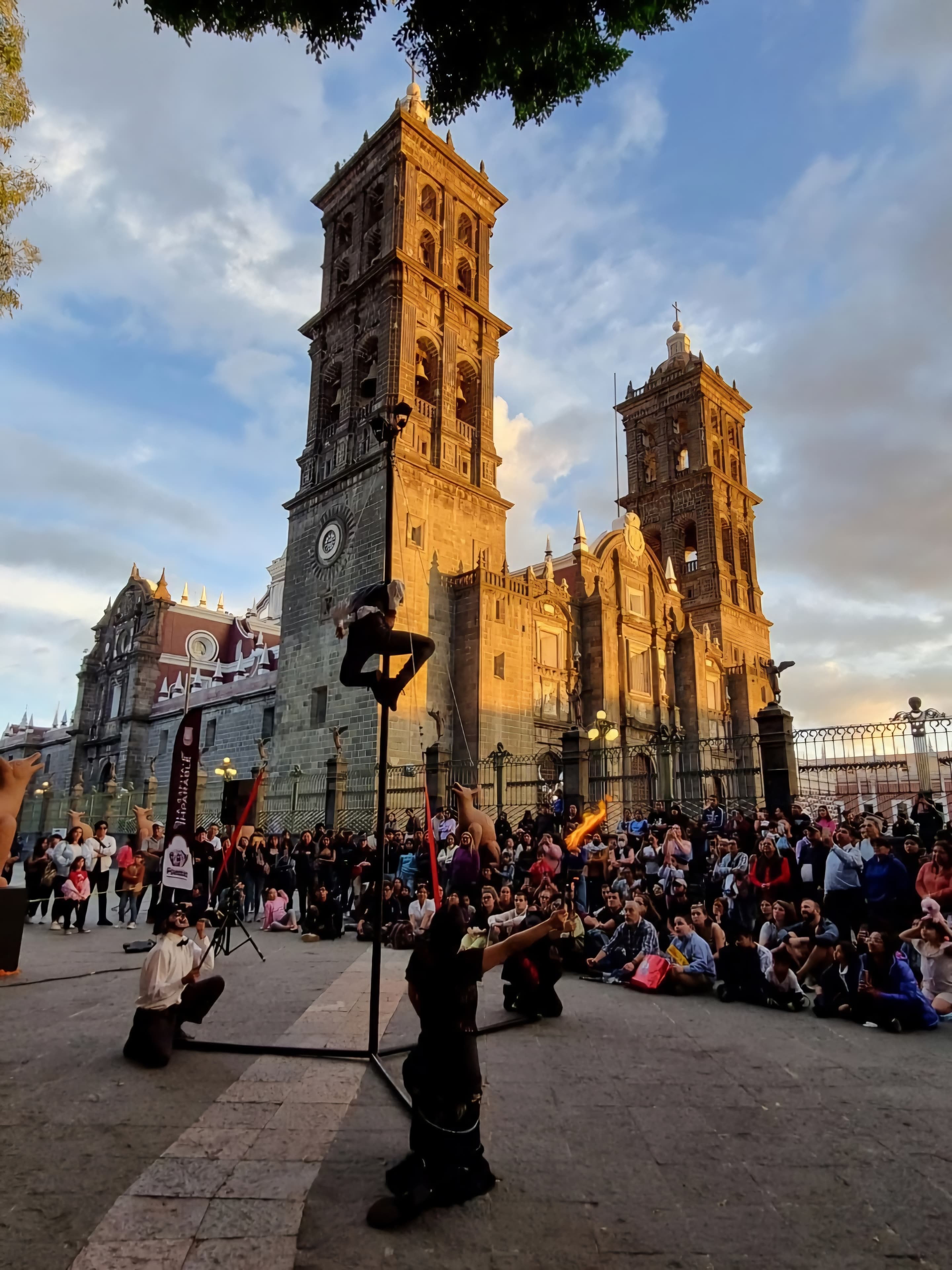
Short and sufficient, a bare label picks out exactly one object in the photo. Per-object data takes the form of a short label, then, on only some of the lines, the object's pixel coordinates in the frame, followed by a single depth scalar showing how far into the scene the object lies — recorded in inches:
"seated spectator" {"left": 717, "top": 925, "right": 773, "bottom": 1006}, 325.7
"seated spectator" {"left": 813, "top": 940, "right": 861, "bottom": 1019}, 298.0
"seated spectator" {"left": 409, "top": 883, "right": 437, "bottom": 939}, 474.0
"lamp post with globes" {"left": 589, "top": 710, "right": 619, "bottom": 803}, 1036.0
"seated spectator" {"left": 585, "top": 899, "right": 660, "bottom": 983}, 374.3
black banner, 619.5
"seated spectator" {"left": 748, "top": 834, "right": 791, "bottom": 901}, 393.7
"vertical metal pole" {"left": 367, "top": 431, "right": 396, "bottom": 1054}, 229.3
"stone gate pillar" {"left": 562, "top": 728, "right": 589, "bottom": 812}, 699.4
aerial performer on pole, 252.4
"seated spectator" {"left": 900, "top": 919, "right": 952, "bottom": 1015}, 306.7
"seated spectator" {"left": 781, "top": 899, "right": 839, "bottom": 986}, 333.1
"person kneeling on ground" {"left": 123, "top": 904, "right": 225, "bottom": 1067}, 225.8
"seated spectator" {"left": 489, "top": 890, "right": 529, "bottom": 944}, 374.9
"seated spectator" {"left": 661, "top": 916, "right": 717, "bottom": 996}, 345.4
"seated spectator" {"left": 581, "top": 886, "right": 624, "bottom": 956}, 407.2
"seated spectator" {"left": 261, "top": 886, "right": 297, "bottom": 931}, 556.4
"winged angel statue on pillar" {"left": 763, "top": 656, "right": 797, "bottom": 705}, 560.7
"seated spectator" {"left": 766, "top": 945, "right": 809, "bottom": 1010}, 314.7
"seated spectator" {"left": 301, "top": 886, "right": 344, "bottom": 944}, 512.7
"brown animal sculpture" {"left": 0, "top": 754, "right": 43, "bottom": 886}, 343.9
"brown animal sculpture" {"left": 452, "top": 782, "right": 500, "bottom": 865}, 412.5
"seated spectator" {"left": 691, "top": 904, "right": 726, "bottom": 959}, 370.6
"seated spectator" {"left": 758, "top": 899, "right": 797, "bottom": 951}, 351.6
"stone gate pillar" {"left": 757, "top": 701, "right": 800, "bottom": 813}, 556.4
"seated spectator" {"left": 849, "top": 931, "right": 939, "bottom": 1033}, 282.2
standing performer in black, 142.5
